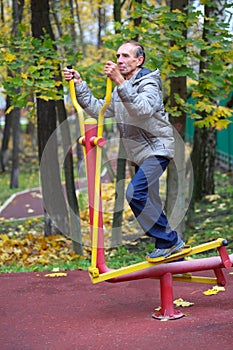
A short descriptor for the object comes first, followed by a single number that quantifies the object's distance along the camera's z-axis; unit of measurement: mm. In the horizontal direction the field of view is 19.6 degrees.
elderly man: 4992
